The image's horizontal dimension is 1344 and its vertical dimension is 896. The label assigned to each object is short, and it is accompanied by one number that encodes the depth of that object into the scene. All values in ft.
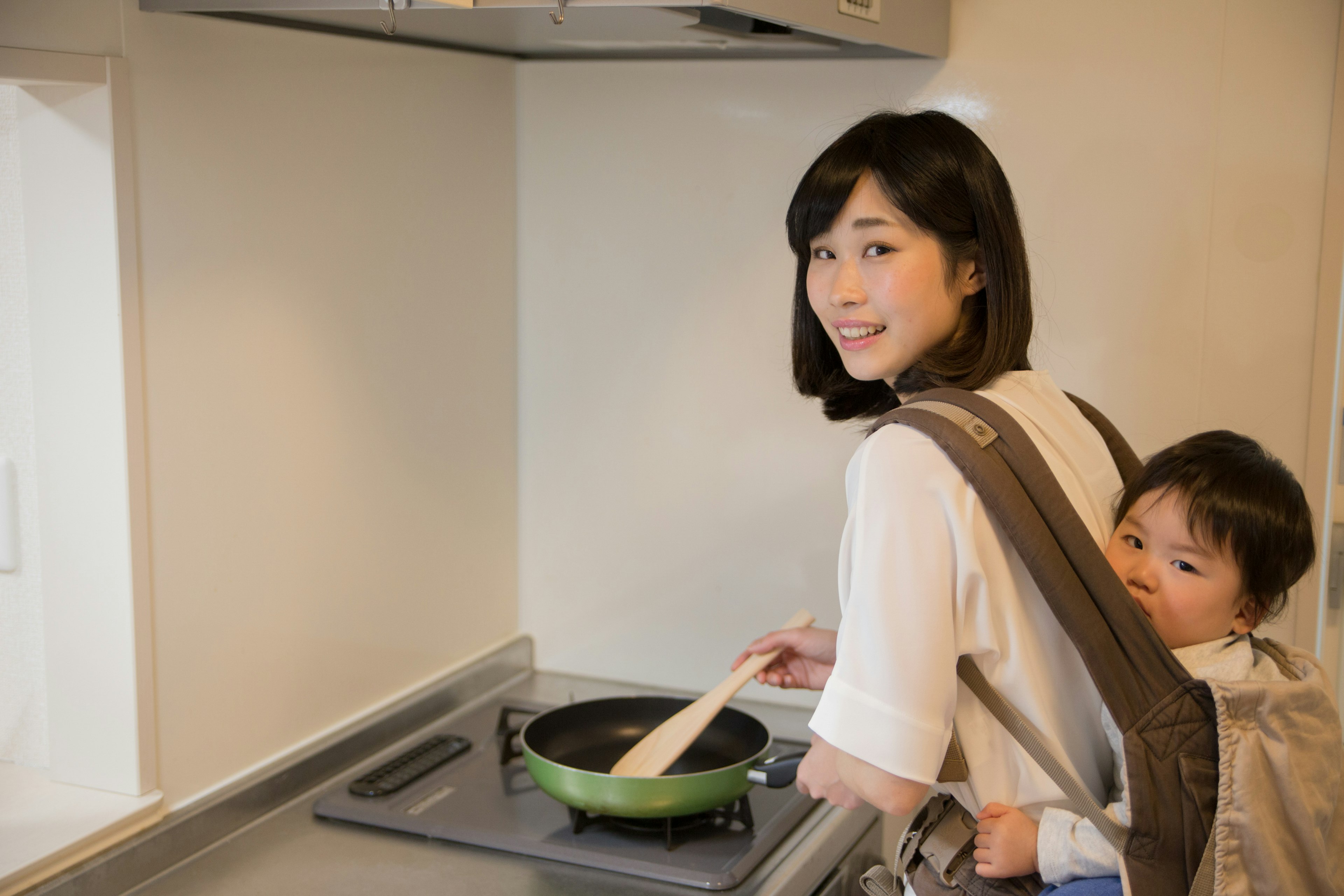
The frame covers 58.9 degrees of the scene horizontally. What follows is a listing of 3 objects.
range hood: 3.23
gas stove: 3.69
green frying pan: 3.73
